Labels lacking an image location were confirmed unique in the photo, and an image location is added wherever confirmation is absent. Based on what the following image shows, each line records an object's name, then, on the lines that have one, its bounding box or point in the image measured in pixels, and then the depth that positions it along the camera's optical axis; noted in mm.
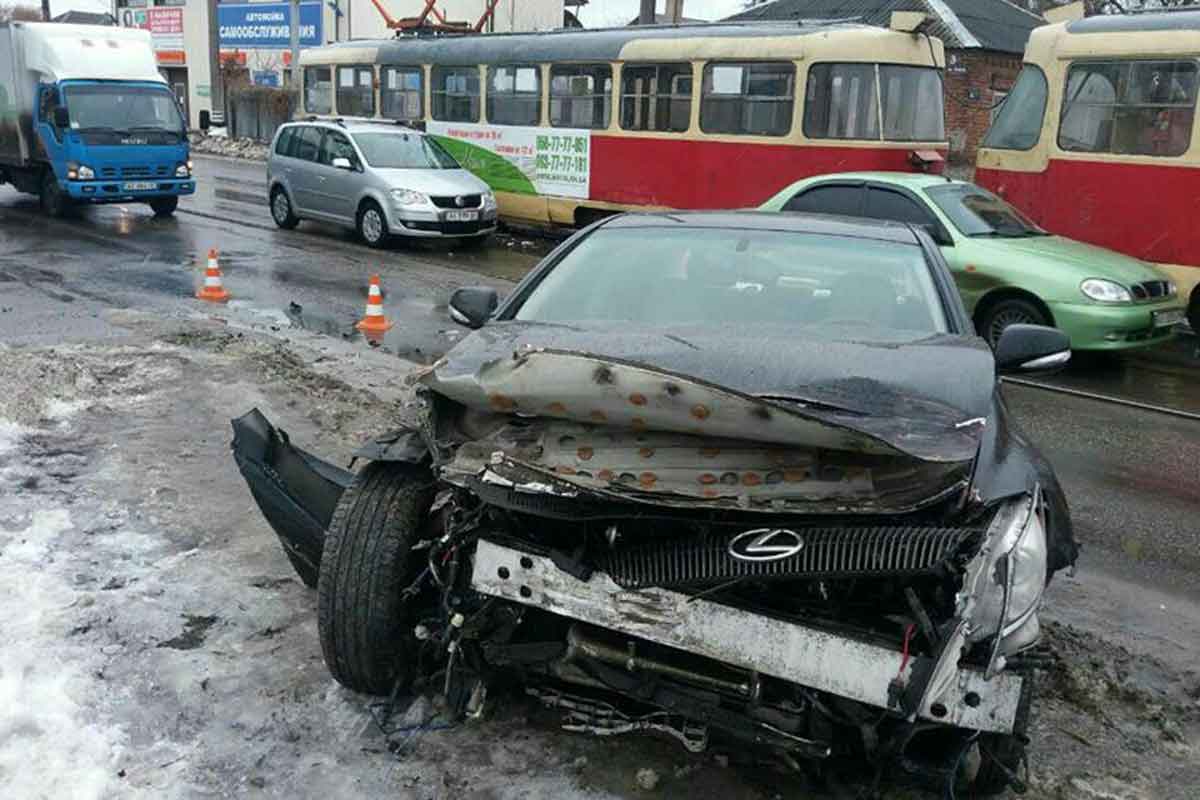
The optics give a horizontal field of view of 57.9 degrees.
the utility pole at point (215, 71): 38031
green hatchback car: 9305
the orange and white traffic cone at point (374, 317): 10289
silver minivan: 15359
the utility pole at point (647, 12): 28078
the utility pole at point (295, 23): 35469
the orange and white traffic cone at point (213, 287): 11359
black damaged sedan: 2754
